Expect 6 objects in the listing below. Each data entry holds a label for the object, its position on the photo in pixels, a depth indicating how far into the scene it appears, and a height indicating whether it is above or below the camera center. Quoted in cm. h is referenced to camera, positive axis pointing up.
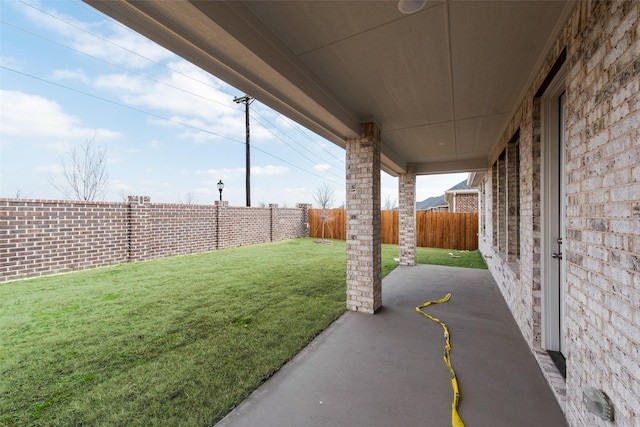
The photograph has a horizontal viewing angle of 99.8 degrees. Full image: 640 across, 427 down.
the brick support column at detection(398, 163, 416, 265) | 742 +3
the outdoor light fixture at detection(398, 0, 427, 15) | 172 +137
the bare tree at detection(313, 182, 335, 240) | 2561 +191
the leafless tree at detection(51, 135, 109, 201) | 1138 +194
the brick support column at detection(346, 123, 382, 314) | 379 -7
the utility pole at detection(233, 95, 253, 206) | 1409 +371
